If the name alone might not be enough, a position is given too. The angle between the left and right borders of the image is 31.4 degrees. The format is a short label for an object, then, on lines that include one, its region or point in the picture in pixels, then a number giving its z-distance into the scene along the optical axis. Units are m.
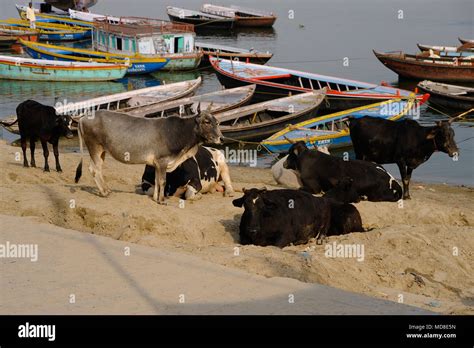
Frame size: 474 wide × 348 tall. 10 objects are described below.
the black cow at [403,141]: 17.14
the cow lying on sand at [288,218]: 12.43
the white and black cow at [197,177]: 14.73
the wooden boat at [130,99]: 28.14
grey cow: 13.67
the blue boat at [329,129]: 25.69
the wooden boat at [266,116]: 27.73
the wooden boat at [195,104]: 29.20
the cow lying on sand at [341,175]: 15.60
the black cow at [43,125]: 17.42
